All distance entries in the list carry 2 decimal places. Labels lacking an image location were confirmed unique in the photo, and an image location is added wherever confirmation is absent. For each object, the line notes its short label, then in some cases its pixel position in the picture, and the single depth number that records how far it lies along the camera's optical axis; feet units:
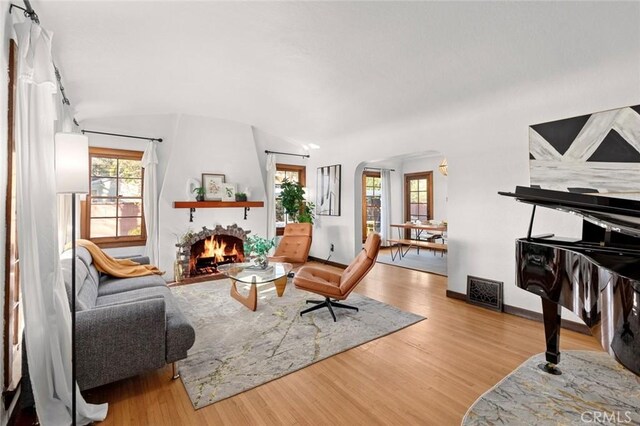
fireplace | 17.04
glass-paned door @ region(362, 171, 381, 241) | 27.20
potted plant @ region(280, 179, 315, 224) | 20.56
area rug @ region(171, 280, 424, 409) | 7.36
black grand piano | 4.62
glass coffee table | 11.78
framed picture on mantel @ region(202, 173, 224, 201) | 18.08
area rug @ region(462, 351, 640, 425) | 6.00
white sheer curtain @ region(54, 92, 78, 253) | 11.07
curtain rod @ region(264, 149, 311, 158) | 21.07
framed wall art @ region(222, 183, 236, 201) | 18.53
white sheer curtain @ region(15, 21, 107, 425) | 5.48
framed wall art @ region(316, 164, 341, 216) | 20.20
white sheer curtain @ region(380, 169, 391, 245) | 27.81
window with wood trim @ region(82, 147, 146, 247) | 16.14
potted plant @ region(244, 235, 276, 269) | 13.10
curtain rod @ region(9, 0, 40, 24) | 5.98
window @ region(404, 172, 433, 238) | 27.07
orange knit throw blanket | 11.30
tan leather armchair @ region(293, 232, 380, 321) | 10.81
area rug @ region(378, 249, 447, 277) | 18.99
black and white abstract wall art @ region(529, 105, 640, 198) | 8.72
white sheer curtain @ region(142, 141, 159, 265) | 16.56
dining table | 20.13
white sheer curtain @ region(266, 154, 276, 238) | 20.58
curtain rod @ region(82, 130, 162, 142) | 15.74
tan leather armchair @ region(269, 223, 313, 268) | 16.98
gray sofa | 6.20
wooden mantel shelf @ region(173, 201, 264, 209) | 16.96
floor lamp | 5.62
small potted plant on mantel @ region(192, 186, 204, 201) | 17.56
